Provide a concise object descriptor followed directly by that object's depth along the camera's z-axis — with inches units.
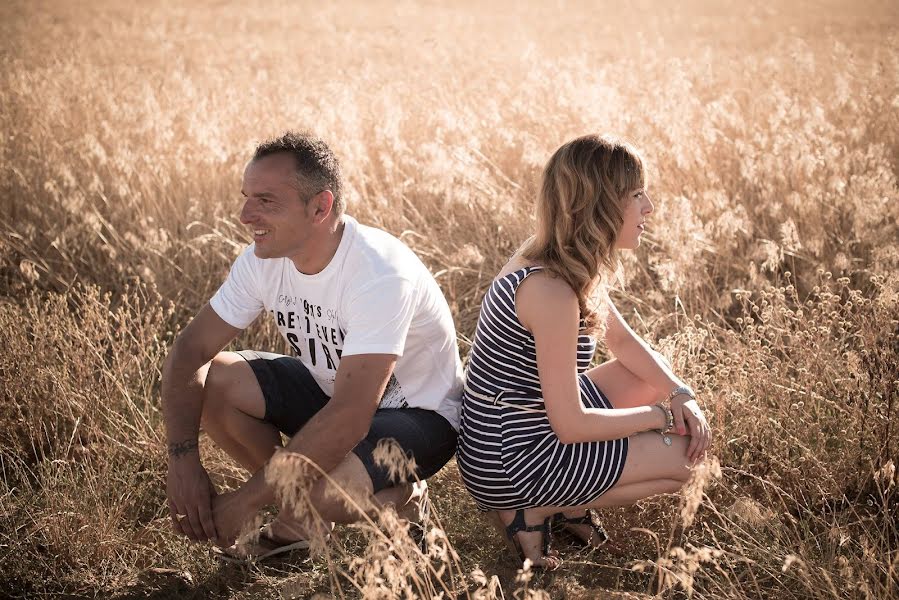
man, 102.4
